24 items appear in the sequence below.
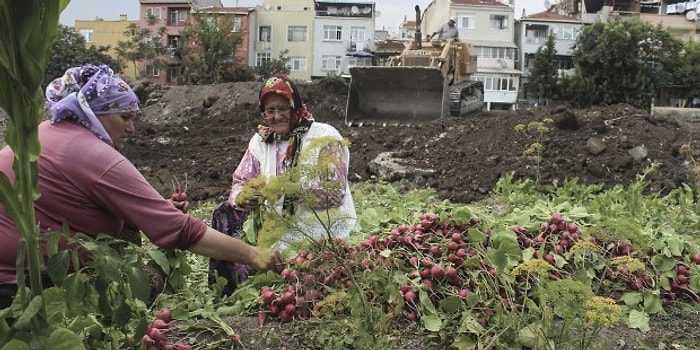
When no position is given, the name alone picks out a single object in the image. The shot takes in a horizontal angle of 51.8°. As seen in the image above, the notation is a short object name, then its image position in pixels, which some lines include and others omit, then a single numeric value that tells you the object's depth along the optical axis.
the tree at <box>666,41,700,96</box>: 48.22
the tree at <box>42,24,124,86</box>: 40.19
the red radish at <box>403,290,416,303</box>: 2.80
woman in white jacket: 2.60
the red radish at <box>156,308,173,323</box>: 2.54
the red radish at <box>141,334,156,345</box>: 2.35
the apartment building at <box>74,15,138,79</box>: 63.12
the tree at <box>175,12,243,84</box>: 40.81
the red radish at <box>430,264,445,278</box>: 2.89
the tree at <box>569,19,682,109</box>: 42.44
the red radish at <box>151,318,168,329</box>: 2.48
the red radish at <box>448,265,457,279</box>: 2.90
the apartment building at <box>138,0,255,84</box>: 56.38
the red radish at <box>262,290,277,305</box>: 2.85
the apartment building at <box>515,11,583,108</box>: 58.25
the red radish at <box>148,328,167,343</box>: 2.39
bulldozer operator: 19.75
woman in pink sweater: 2.65
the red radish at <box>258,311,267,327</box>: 2.81
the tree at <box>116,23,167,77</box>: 42.59
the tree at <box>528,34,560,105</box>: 47.09
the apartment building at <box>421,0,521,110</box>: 57.16
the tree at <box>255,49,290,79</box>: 45.97
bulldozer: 16.30
